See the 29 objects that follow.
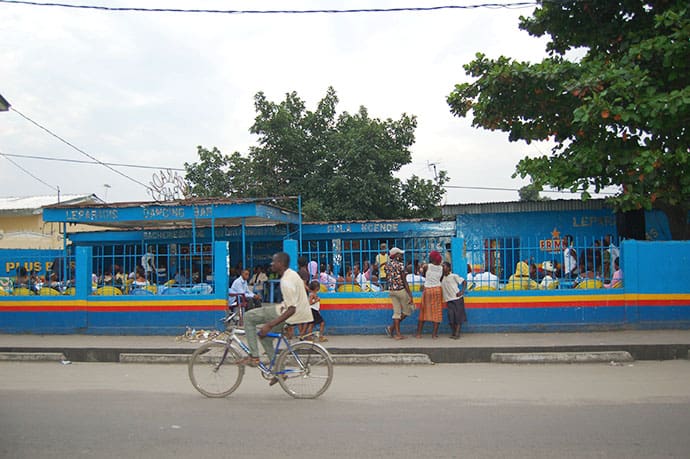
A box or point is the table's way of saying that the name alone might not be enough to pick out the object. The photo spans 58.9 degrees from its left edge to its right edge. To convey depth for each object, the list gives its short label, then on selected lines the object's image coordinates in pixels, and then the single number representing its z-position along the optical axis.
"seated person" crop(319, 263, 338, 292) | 11.61
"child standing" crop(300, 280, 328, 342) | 10.92
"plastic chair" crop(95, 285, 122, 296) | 12.17
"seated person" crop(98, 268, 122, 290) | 12.43
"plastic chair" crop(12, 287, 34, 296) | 12.59
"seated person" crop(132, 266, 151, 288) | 12.20
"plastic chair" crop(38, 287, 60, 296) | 12.41
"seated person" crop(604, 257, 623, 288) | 11.15
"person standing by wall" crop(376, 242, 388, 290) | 11.21
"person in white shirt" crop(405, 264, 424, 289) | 11.48
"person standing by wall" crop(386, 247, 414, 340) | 10.69
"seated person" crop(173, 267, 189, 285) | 12.59
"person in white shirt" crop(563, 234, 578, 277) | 10.98
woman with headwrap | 10.68
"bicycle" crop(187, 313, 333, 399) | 6.69
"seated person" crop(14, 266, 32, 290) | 12.73
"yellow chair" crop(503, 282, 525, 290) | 11.20
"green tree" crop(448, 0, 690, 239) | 9.77
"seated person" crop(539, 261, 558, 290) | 11.15
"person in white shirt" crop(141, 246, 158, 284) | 12.51
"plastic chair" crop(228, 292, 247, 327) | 12.01
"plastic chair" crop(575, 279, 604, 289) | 11.12
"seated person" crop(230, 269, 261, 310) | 12.23
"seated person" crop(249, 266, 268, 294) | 15.09
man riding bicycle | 6.52
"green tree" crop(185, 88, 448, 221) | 23.77
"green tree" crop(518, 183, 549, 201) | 34.07
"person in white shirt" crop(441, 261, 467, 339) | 10.67
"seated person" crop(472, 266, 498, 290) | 11.27
